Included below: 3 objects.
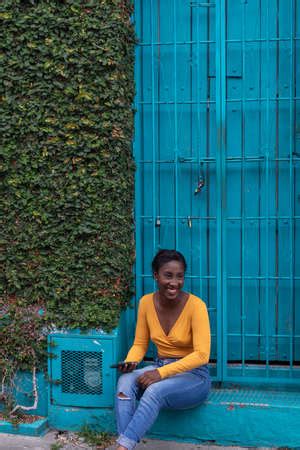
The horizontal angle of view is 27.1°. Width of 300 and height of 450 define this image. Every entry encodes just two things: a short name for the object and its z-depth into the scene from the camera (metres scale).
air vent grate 4.13
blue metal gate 4.23
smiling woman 3.53
